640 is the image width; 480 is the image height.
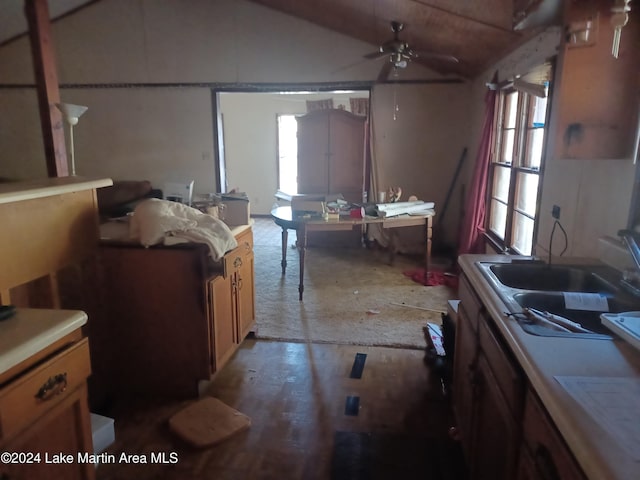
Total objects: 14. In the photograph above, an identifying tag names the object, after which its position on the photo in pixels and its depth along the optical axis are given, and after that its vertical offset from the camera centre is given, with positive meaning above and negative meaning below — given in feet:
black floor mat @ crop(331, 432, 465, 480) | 6.34 -4.45
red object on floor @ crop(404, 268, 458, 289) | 14.64 -4.17
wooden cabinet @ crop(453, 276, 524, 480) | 3.93 -2.55
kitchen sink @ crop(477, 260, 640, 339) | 4.76 -1.65
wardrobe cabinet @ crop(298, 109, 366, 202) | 19.26 -0.08
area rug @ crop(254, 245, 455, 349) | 10.90 -4.28
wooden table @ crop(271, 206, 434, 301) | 13.04 -2.11
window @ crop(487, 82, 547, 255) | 11.04 -0.47
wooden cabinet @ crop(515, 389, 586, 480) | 2.89 -2.06
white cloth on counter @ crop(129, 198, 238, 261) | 7.56 -1.32
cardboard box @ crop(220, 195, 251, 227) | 10.06 -1.34
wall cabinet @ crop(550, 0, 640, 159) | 5.24 +0.79
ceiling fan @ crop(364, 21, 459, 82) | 12.62 +2.81
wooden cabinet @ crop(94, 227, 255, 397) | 7.76 -2.93
